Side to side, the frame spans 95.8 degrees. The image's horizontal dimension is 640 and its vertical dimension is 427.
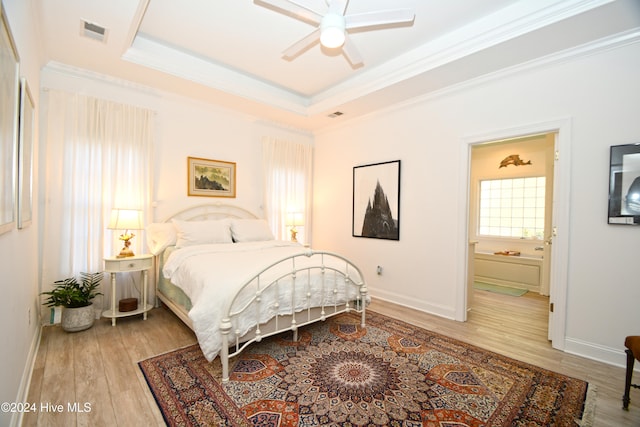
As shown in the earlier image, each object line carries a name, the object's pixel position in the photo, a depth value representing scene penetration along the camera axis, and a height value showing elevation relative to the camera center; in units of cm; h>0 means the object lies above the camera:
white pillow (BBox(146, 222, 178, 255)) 352 -38
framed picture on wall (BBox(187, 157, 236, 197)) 410 +45
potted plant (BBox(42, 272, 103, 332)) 285 -100
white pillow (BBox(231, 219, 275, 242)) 398 -31
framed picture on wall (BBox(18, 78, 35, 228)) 175 +32
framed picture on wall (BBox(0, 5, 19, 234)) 129 +41
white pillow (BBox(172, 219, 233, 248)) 354 -32
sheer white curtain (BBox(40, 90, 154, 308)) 308 +33
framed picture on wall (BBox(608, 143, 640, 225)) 239 +27
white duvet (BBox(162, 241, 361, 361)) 213 -65
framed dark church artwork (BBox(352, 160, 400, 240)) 414 +16
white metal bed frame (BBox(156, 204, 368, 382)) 215 -83
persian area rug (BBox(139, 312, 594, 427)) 179 -127
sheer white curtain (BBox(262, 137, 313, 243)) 485 +45
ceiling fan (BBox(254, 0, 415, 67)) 204 +140
